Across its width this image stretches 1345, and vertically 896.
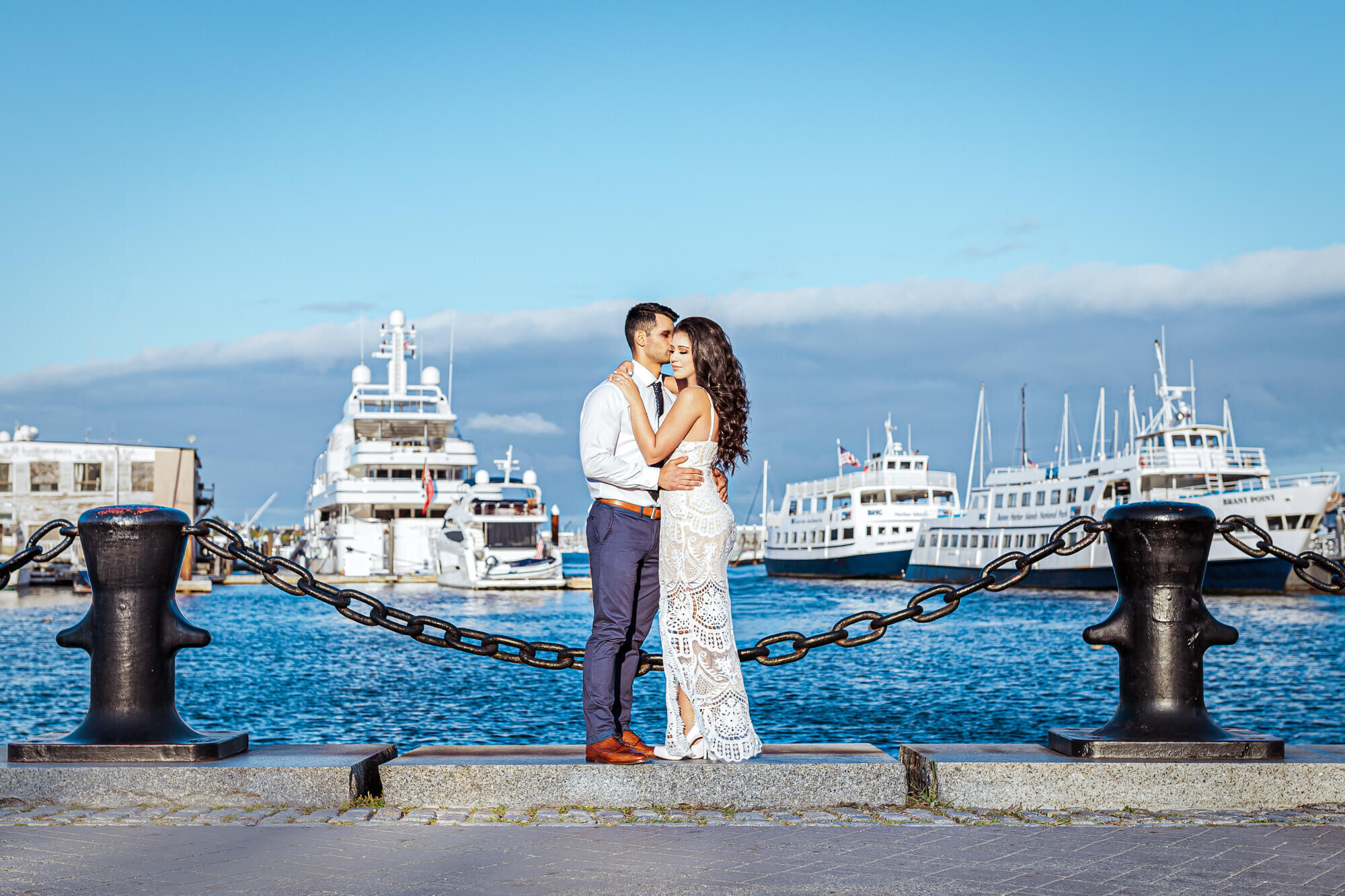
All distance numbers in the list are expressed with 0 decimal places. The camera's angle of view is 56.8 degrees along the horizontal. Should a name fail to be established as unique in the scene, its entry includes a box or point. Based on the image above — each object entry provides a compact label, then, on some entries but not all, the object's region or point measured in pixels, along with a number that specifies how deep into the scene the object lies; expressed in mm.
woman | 4750
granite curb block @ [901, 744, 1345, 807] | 4496
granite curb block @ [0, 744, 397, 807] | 4484
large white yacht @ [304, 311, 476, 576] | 60344
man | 4805
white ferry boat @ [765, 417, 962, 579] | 70625
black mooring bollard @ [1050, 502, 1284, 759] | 4699
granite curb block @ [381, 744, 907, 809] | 4512
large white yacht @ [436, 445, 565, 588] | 51562
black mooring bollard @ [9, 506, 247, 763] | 4758
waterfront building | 61438
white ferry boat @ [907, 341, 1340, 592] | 46156
